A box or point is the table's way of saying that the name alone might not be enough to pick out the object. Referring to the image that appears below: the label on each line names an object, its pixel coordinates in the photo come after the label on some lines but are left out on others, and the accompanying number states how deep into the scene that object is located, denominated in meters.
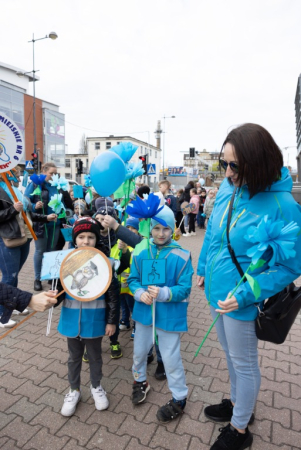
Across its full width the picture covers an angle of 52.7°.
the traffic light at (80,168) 18.96
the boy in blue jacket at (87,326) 2.24
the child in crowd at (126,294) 3.14
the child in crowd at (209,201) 9.83
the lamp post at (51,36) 15.62
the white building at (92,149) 53.31
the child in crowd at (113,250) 2.99
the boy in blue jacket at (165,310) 2.19
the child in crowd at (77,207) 4.51
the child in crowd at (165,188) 8.16
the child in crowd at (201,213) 13.17
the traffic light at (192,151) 30.54
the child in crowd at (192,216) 10.58
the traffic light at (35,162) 16.86
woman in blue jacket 1.61
